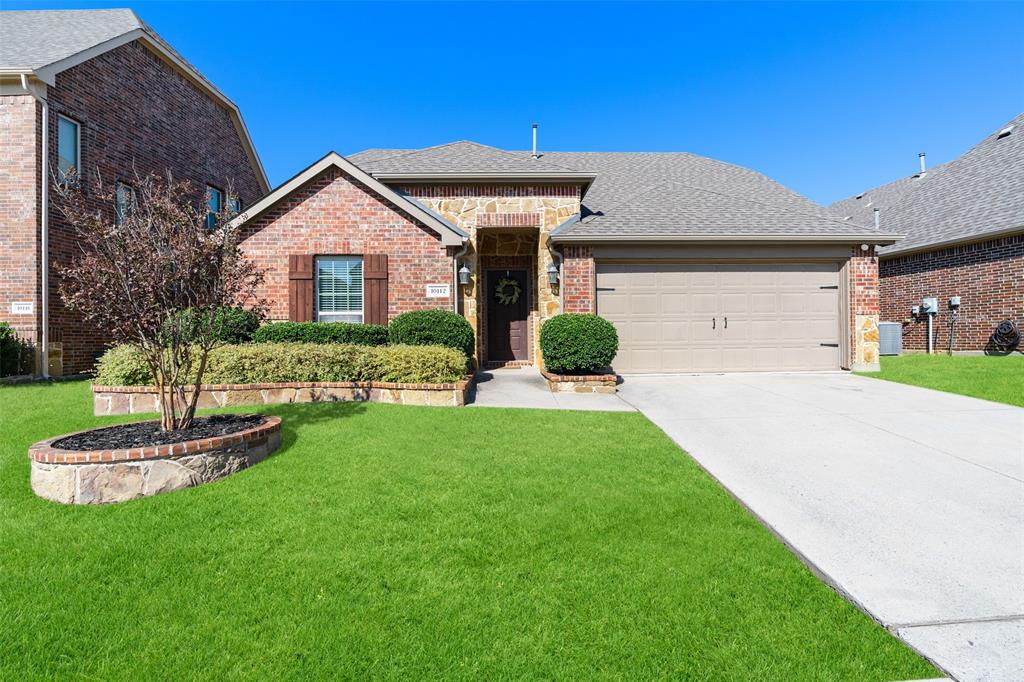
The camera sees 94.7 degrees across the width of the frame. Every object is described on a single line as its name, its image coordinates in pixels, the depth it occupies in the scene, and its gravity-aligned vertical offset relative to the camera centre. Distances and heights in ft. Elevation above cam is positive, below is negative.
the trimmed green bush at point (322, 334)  29.94 +0.70
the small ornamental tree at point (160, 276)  13.67 +2.10
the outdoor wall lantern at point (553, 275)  34.58 +5.00
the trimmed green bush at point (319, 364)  24.03 -1.01
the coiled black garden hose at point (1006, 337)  41.29 +0.17
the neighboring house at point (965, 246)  42.45 +9.17
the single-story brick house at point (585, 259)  33.19 +6.12
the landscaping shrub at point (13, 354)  30.63 -0.44
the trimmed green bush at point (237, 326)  29.45 +1.27
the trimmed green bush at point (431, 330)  29.84 +0.88
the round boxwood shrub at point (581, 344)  27.76 -0.09
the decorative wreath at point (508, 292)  40.24 +4.39
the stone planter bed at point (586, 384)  27.86 -2.45
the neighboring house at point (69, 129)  32.22 +17.36
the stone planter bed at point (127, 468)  12.07 -3.24
